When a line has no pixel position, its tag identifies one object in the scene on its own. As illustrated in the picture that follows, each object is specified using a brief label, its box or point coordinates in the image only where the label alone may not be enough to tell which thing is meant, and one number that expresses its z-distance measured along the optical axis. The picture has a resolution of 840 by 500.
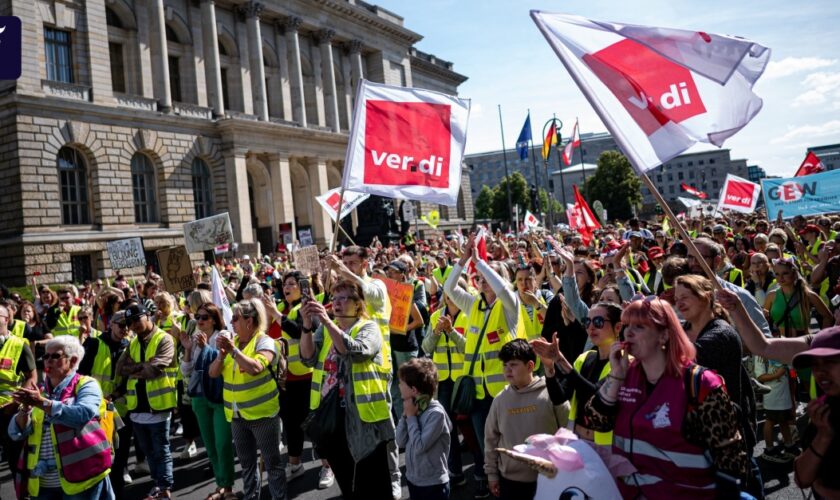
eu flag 37.16
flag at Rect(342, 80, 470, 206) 6.25
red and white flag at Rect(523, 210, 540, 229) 18.80
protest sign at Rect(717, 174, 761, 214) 18.19
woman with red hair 2.73
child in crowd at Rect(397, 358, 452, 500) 4.32
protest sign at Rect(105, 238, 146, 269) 13.21
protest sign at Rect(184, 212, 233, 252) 13.42
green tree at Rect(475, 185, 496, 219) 104.24
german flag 38.41
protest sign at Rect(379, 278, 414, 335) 6.56
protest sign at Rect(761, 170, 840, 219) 14.79
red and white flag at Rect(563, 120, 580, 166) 38.00
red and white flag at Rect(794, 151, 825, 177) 18.09
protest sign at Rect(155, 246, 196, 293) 9.85
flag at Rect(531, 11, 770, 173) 4.25
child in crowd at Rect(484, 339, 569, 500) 4.00
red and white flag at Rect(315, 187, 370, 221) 10.59
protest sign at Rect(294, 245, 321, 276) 8.28
